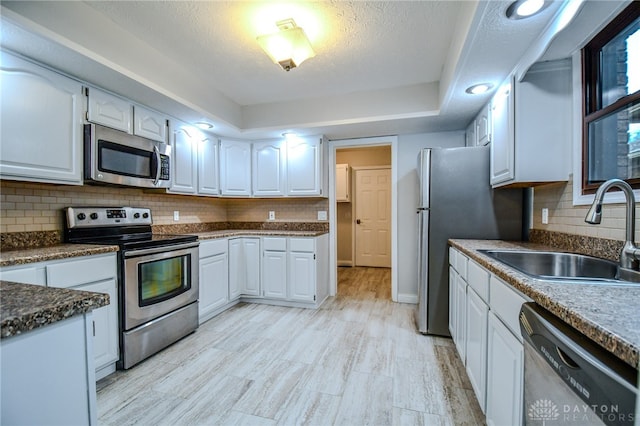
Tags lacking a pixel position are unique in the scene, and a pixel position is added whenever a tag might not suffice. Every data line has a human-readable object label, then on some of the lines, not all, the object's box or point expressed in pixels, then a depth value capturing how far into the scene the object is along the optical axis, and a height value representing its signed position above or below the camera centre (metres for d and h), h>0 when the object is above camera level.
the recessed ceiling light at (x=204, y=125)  3.00 +0.95
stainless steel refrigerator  2.32 -0.02
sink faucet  1.13 -0.03
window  1.38 +0.57
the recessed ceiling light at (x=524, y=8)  1.28 +0.95
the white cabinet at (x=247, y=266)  3.37 -0.67
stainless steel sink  1.26 -0.29
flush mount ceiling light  1.83 +1.12
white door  5.59 -0.13
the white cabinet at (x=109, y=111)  2.05 +0.78
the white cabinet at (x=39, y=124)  1.63 +0.55
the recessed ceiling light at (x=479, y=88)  2.12 +0.95
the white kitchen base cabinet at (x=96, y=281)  1.55 -0.43
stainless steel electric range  2.00 -0.52
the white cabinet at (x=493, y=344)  1.09 -0.64
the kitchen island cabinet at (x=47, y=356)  0.58 -0.33
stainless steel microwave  2.01 +0.42
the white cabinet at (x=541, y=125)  1.77 +0.56
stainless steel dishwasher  0.56 -0.40
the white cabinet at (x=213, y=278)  2.80 -0.71
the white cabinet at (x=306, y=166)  3.45 +0.56
